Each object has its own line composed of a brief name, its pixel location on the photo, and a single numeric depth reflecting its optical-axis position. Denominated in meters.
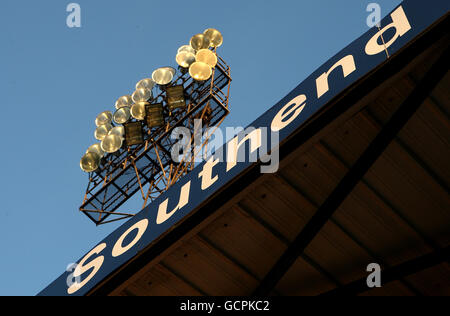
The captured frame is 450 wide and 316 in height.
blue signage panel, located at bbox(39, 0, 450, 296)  6.80
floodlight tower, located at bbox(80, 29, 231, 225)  22.11
